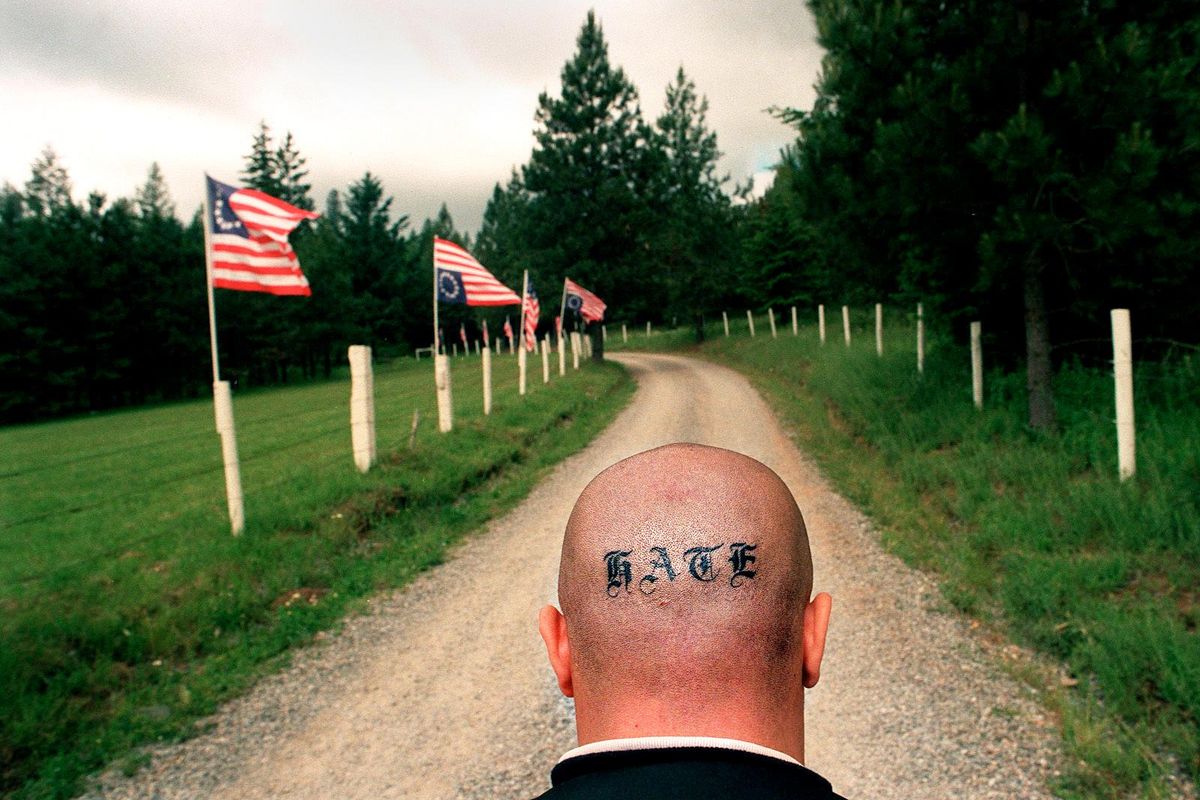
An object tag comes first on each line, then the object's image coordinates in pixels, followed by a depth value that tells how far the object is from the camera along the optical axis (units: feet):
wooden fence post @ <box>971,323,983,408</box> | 38.58
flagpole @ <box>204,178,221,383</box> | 25.55
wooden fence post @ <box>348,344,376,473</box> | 33.55
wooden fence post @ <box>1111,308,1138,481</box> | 23.91
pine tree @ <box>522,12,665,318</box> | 116.37
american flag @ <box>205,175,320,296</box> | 26.48
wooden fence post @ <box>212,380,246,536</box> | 25.73
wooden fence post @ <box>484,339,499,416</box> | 53.57
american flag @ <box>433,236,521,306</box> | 47.14
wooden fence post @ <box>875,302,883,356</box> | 65.98
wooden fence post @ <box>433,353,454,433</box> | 44.88
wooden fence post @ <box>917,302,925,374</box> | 48.57
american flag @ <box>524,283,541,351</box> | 71.67
